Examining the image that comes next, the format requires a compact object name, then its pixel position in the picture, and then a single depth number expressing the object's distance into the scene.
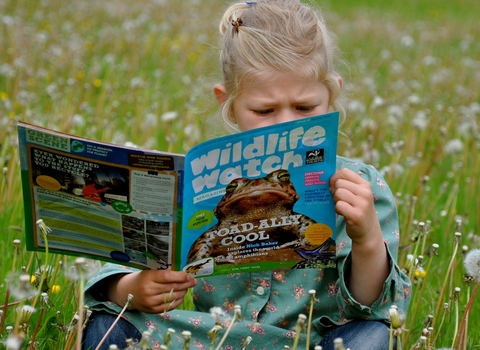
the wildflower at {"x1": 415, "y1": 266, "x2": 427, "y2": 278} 1.91
